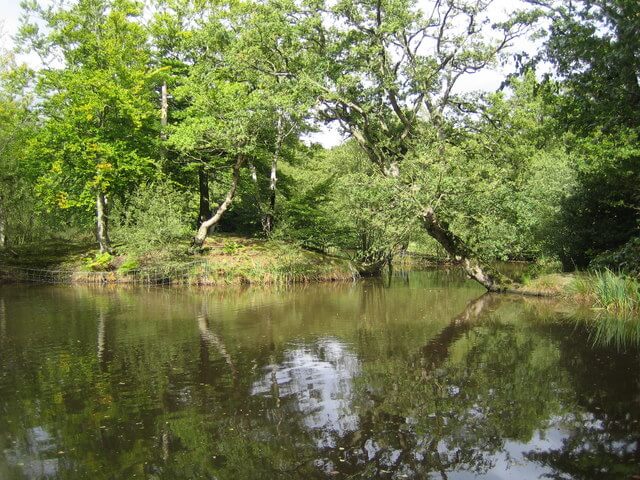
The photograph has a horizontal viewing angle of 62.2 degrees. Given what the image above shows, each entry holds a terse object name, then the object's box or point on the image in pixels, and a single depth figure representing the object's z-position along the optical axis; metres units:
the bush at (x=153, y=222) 26.73
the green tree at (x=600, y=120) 9.38
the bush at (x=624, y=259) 16.45
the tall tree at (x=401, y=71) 21.42
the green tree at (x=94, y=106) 29.27
